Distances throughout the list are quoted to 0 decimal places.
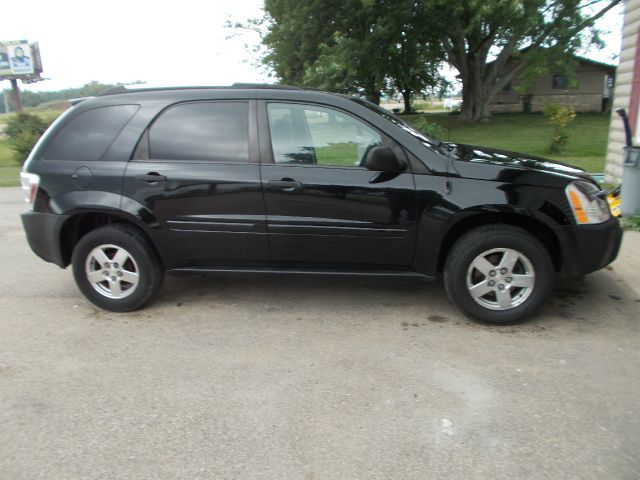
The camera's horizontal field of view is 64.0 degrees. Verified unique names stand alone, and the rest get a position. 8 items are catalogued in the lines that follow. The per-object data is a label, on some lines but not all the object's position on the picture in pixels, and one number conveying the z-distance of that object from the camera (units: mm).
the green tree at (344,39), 18156
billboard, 42625
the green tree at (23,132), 15836
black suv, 3822
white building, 7938
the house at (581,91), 36781
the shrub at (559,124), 13609
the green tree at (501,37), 18031
